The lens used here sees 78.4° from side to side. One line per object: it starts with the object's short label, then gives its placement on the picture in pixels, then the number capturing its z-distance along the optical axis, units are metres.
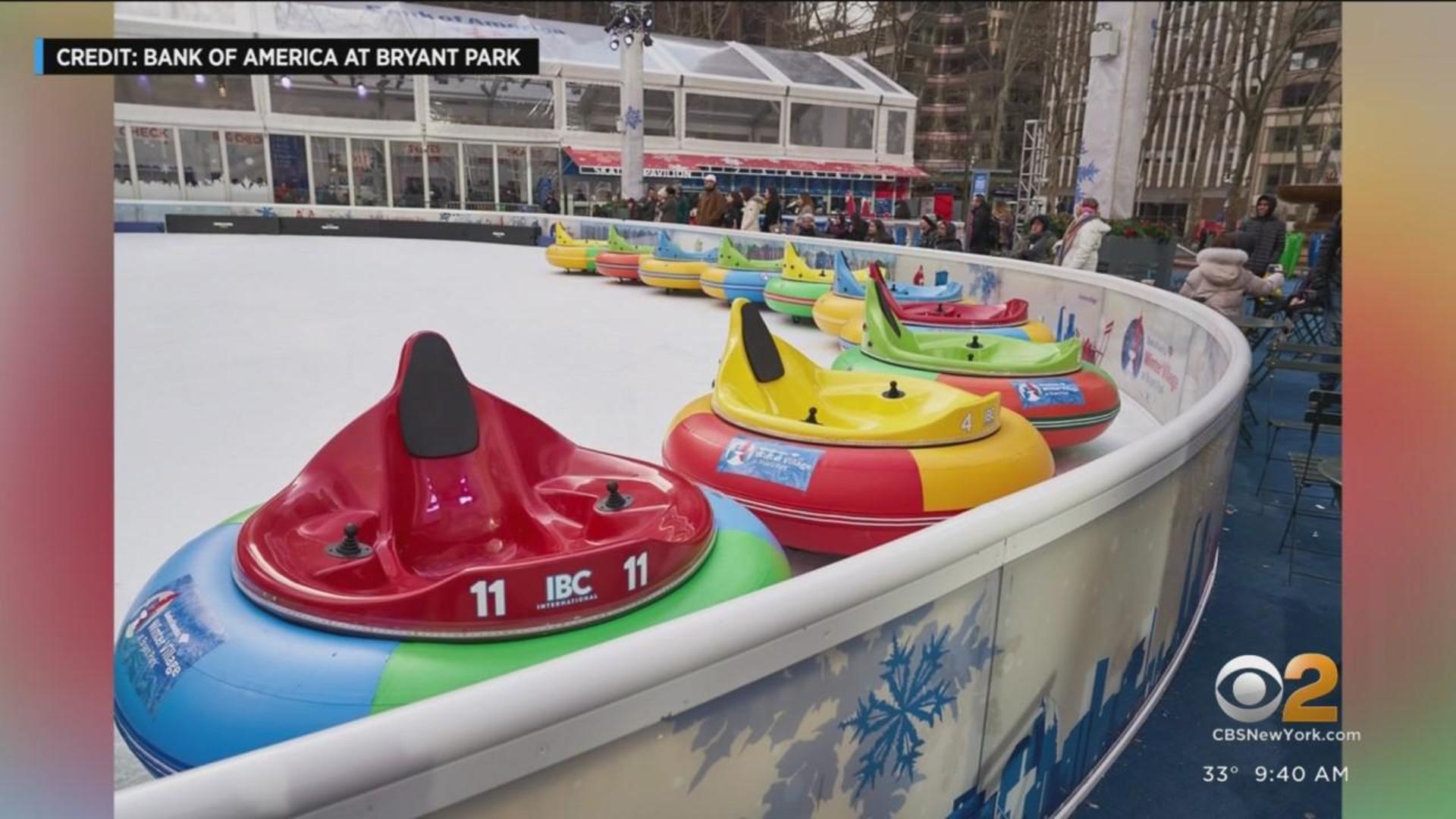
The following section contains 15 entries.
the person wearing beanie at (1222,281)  5.40
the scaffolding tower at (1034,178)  18.17
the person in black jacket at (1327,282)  6.27
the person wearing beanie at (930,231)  10.81
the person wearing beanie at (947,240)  11.06
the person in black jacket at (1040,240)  8.57
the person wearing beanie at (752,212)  11.44
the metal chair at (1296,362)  3.96
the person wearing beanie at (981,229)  10.19
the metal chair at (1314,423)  3.17
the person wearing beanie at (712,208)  11.98
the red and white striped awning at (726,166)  20.48
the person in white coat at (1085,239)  7.06
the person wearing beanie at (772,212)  11.95
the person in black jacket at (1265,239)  6.88
